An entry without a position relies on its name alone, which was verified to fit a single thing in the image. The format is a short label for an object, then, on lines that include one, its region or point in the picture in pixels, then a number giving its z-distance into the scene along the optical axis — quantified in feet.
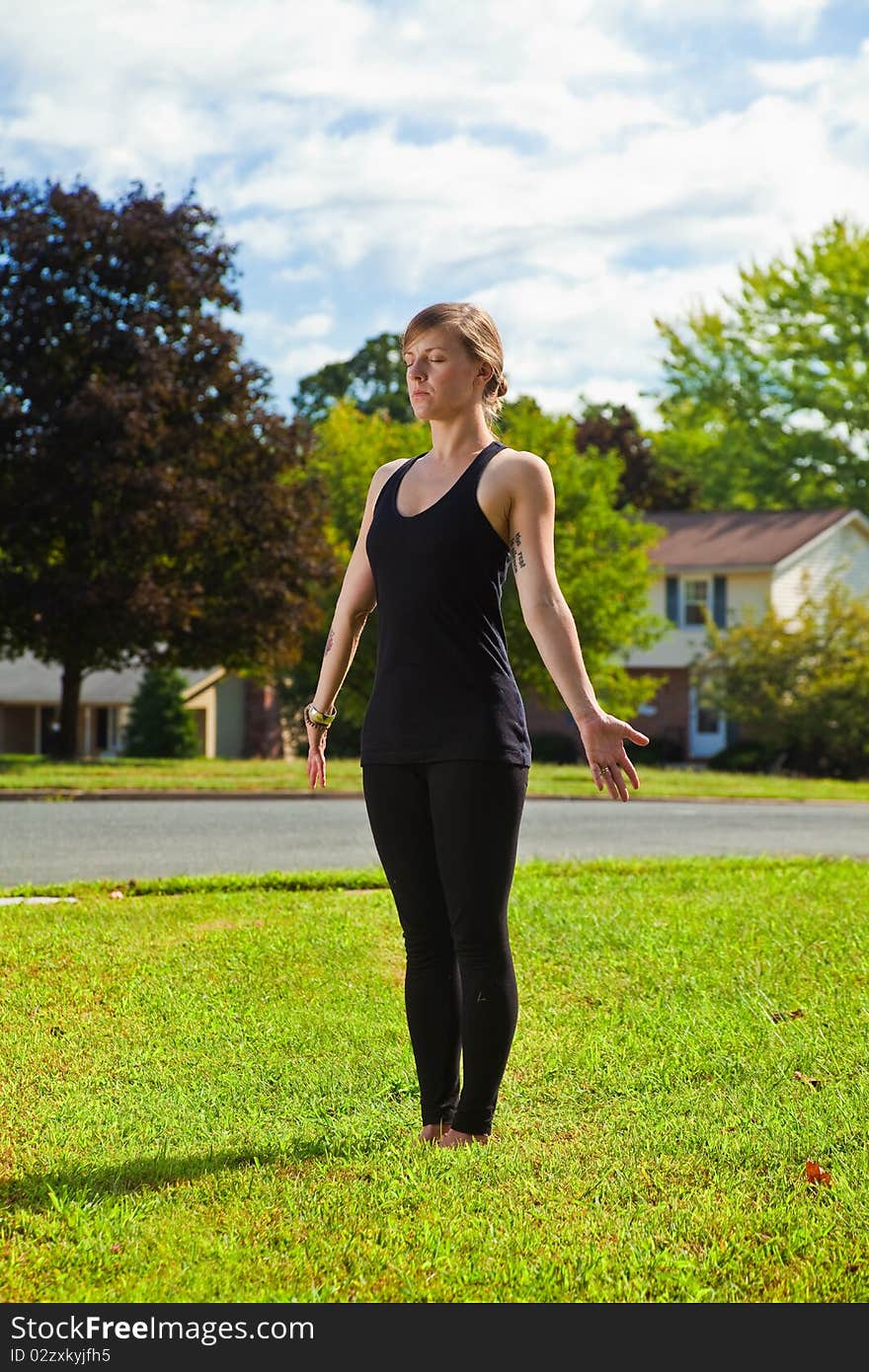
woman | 12.91
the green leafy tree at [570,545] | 101.65
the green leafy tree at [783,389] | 163.53
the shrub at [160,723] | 124.06
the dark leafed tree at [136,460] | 78.84
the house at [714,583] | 132.67
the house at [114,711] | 142.10
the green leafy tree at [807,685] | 104.78
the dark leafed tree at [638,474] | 166.81
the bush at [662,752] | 128.36
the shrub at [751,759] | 111.45
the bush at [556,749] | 122.83
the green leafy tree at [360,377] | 239.71
